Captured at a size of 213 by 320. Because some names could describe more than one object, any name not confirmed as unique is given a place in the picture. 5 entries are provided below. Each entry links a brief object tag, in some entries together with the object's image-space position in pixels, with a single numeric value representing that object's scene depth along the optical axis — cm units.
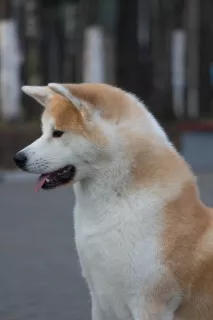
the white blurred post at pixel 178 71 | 2239
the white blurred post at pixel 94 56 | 1991
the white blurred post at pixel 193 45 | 2459
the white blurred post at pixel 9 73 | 1886
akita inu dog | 376
